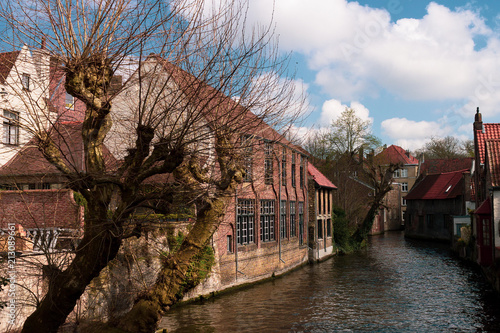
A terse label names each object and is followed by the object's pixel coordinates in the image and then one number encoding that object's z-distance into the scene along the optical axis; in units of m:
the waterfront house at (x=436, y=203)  43.88
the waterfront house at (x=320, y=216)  29.75
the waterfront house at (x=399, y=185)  63.81
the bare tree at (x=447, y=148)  64.50
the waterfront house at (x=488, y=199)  20.72
